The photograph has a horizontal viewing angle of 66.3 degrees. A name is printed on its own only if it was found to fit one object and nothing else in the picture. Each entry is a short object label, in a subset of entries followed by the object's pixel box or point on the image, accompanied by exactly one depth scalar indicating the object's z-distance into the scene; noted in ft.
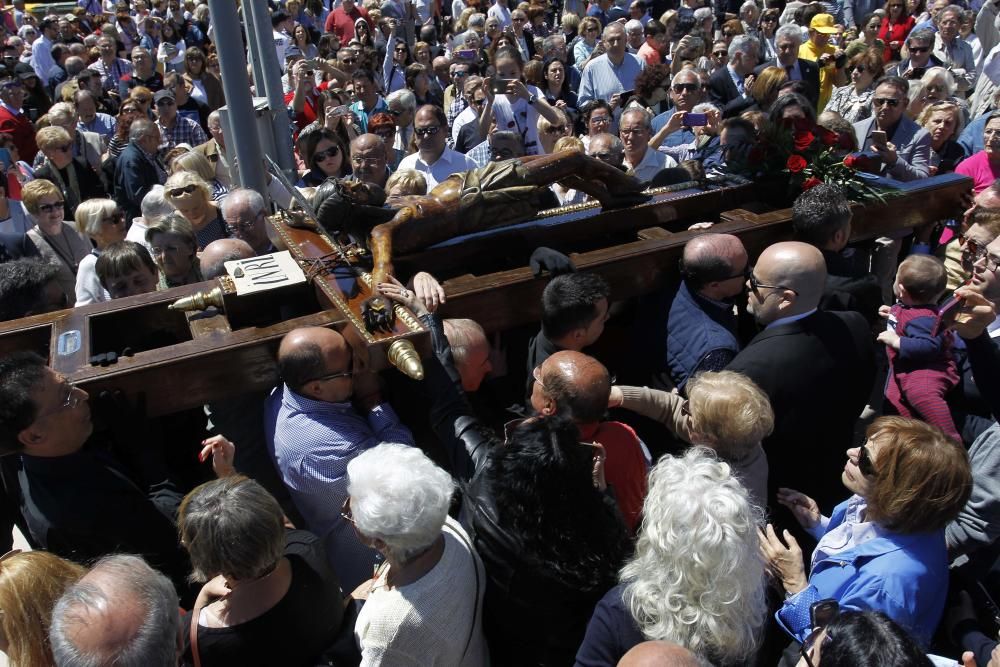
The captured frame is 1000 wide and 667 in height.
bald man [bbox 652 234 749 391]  10.91
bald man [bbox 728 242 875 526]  9.93
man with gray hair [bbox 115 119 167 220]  20.42
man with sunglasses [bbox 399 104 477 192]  18.29
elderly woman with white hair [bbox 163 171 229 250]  14.89
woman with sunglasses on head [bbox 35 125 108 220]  20.74
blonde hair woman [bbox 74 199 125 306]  14.24
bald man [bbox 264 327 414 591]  8.91
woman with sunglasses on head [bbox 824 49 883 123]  21.80
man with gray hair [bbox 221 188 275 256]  13.28
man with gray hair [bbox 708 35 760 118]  24.40
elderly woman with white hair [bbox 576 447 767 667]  6.10
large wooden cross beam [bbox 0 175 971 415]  8.91
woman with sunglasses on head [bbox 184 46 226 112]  29.89
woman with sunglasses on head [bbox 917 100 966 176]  18.43
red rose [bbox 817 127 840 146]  14.07
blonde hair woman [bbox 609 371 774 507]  8.32
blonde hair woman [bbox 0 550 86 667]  6.10
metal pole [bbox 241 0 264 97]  16.17
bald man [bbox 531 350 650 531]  8.29
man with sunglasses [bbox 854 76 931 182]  17.93
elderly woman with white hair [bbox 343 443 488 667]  6.46
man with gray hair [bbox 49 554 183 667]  5.68
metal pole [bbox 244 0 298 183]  15.88
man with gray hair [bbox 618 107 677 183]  17.31
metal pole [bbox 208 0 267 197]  13.91
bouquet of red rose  13.57
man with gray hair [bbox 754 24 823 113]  24.43
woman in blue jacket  7.09
